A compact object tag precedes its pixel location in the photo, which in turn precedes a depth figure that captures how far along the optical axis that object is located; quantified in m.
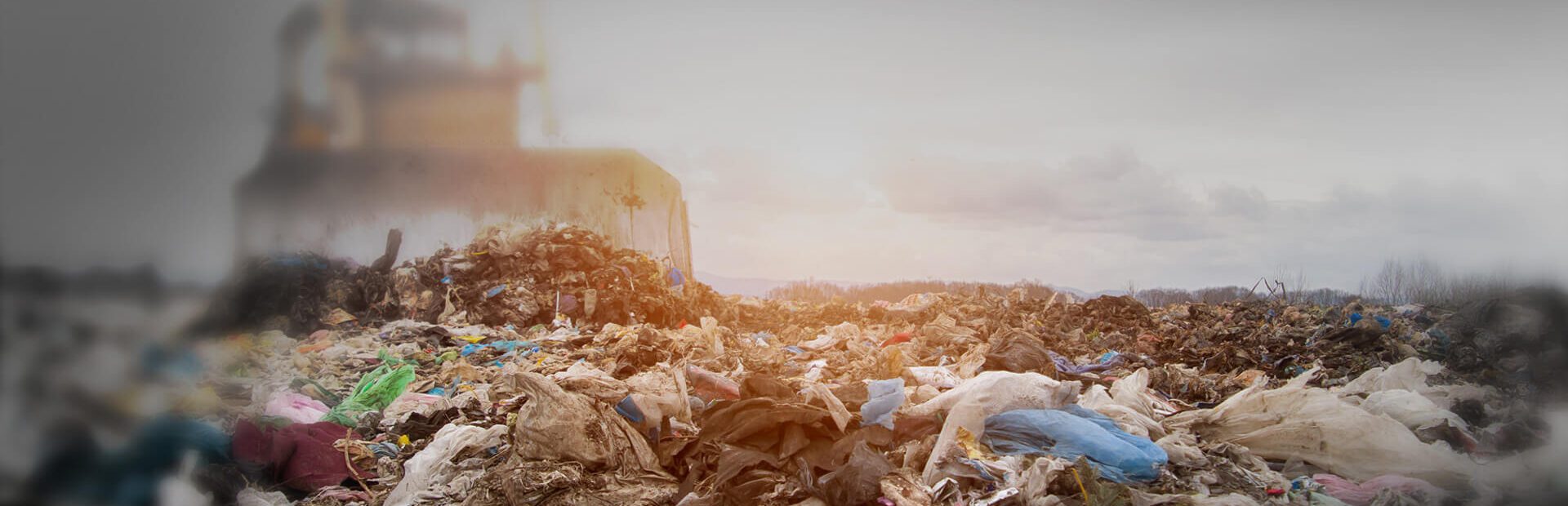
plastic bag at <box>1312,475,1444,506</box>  2.96
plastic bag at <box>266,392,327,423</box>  4.04
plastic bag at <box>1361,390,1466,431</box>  3.53
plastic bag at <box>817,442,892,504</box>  2.91
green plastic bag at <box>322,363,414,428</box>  4.22
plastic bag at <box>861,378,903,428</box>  3.54
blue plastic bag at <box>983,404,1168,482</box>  3.15
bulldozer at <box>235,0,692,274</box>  5.65
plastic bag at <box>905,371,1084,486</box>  3.45
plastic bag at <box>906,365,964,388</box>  4.46
